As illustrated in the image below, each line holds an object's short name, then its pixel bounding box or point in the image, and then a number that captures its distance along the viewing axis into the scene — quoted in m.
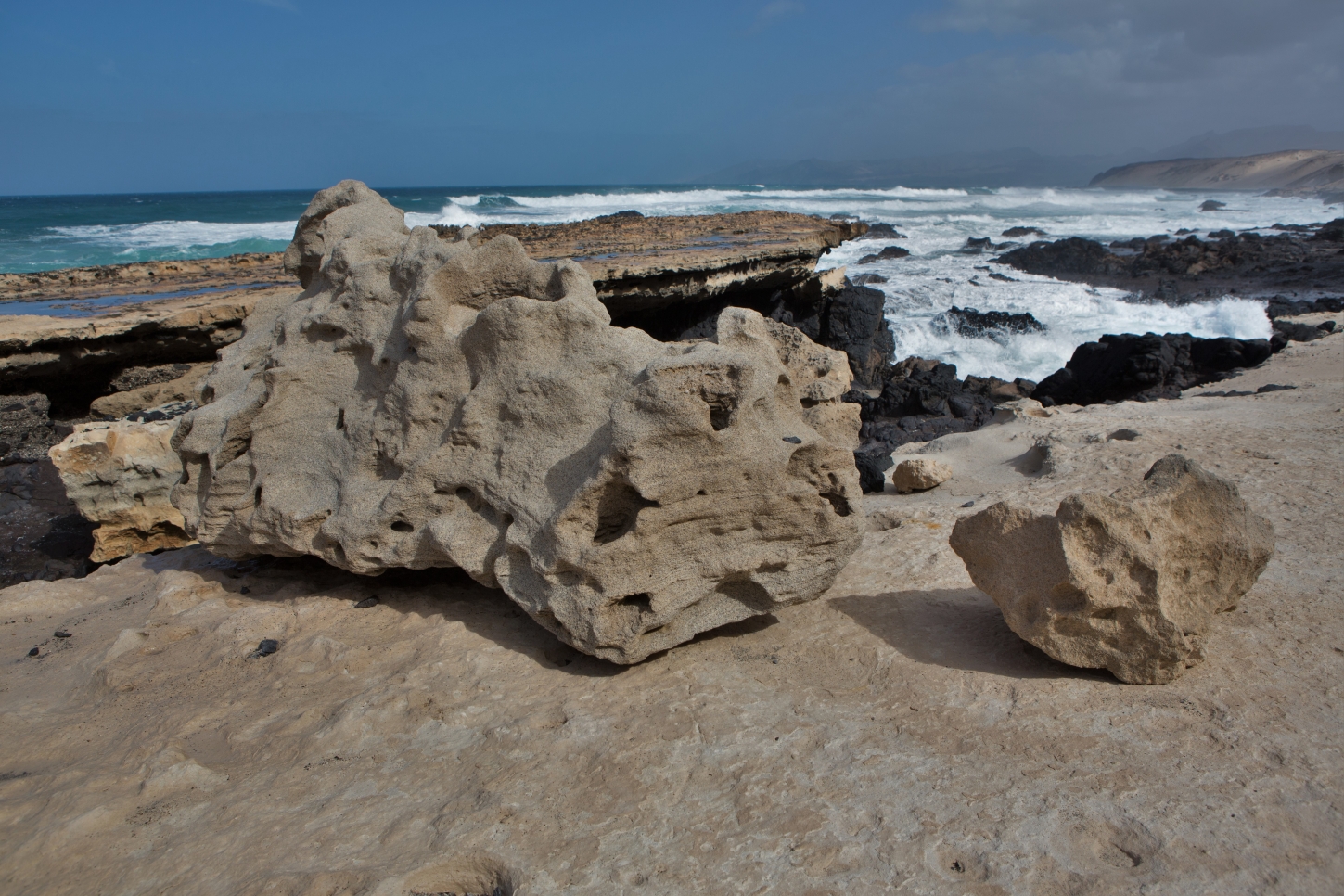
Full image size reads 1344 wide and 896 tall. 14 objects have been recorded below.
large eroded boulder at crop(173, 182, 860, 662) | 2.87
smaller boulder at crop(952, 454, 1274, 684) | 2.68
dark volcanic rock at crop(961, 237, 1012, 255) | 25.20
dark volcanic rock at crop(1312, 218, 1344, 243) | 24.36
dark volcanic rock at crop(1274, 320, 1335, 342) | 10.99
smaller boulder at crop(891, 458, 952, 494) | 5.80
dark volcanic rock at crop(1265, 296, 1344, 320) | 14.01
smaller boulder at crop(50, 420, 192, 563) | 4.96
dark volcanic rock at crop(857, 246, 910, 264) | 23.17
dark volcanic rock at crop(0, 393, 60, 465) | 6.71
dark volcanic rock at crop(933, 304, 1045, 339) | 14.13
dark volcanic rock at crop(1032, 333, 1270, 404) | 9.64
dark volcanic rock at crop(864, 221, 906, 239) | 28.86
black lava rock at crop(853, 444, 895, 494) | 6.18
